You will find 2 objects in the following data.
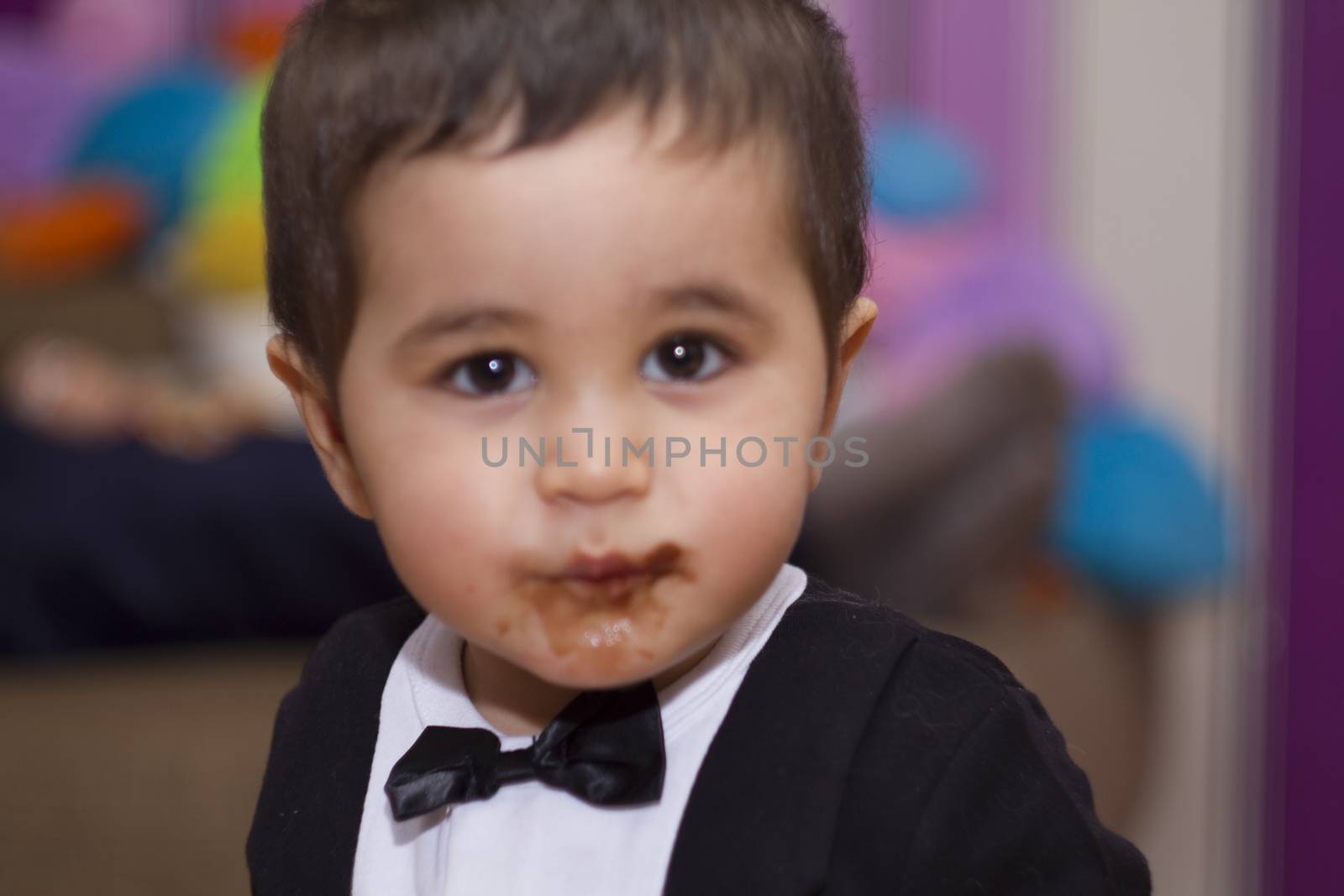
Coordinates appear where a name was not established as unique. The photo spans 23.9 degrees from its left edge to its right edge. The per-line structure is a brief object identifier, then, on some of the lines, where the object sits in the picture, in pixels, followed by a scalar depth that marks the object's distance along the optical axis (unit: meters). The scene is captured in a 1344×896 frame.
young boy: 0.71
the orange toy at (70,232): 2.41
